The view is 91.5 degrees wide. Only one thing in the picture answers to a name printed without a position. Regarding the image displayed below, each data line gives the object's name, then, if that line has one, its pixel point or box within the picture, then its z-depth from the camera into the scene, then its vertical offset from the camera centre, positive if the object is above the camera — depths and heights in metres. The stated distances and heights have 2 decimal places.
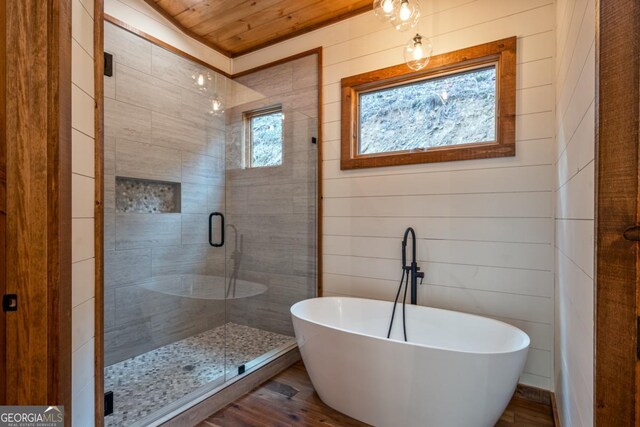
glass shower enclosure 2.46 -0.06
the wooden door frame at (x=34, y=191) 0.95 +0.06
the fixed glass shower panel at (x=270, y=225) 2.93 -0.11
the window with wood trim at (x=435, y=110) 2.12 +0.81
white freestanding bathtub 1.50 -0.83
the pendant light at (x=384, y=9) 1.74 +1.16
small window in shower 3.03 +0.75
